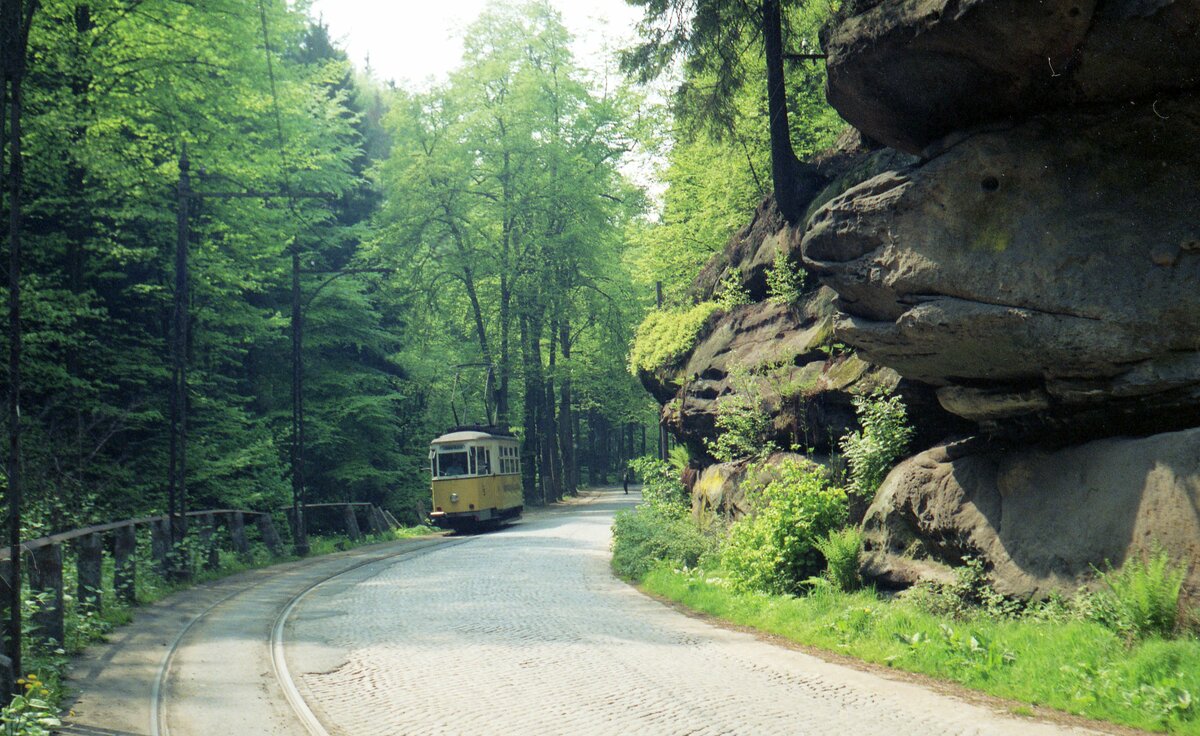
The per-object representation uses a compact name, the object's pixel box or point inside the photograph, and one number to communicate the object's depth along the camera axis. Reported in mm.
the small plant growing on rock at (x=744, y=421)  15592
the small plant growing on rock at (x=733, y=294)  18469
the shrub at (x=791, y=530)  12633
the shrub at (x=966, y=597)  9398
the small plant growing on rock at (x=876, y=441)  11977
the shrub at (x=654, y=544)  16938
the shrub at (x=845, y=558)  11523
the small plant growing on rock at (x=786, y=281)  16469
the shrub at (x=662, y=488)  19656
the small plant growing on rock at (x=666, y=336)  19953
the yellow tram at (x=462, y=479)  31969
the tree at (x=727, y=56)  16234
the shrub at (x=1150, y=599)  7586
